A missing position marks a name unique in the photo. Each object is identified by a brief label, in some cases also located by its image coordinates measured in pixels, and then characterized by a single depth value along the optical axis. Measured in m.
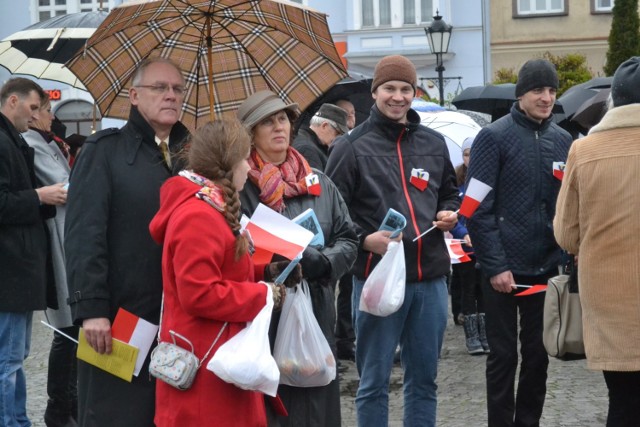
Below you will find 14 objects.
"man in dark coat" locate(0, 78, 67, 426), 5.82
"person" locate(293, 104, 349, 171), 9.27
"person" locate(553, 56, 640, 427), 4.54
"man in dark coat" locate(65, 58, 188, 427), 4.53
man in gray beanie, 6.12
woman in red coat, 4.08
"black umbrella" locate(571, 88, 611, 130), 10.97
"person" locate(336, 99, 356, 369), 9.60
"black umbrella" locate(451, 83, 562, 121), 17.28
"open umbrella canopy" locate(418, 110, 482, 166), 12.03
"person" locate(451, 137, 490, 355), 9.88
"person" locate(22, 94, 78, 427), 6.35
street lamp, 21.80
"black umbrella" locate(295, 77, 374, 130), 10.41
